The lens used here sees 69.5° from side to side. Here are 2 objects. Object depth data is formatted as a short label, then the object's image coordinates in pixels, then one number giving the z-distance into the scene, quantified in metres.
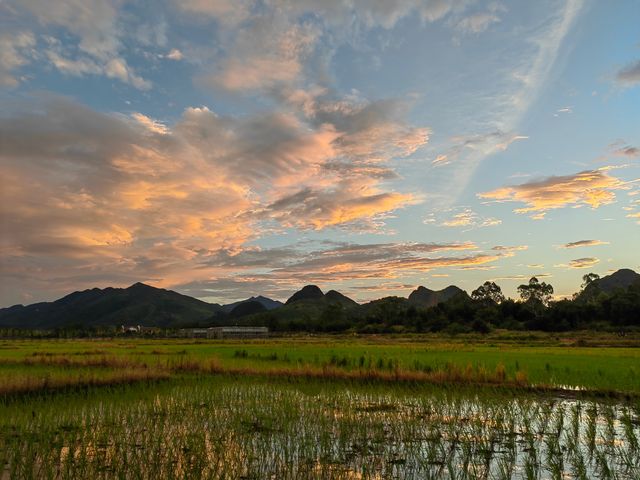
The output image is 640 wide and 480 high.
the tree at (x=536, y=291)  146.38
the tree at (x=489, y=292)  154.75
